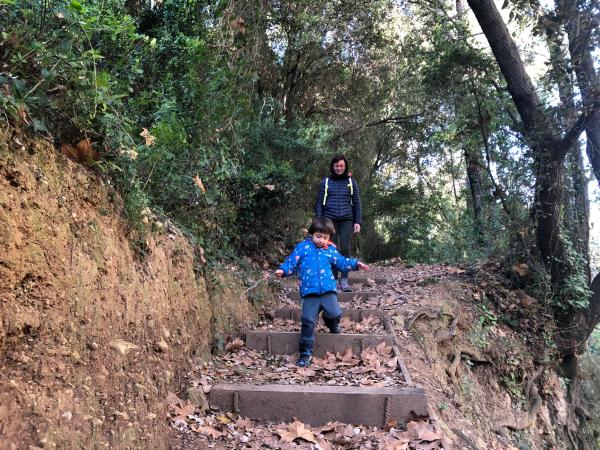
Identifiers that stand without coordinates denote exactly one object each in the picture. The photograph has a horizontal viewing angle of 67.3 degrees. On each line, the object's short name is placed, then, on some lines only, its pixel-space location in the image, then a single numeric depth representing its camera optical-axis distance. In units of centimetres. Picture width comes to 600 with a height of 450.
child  512
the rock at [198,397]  375
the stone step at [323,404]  378
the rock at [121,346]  298
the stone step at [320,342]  514
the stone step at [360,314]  620
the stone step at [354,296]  719
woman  714
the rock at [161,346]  355
